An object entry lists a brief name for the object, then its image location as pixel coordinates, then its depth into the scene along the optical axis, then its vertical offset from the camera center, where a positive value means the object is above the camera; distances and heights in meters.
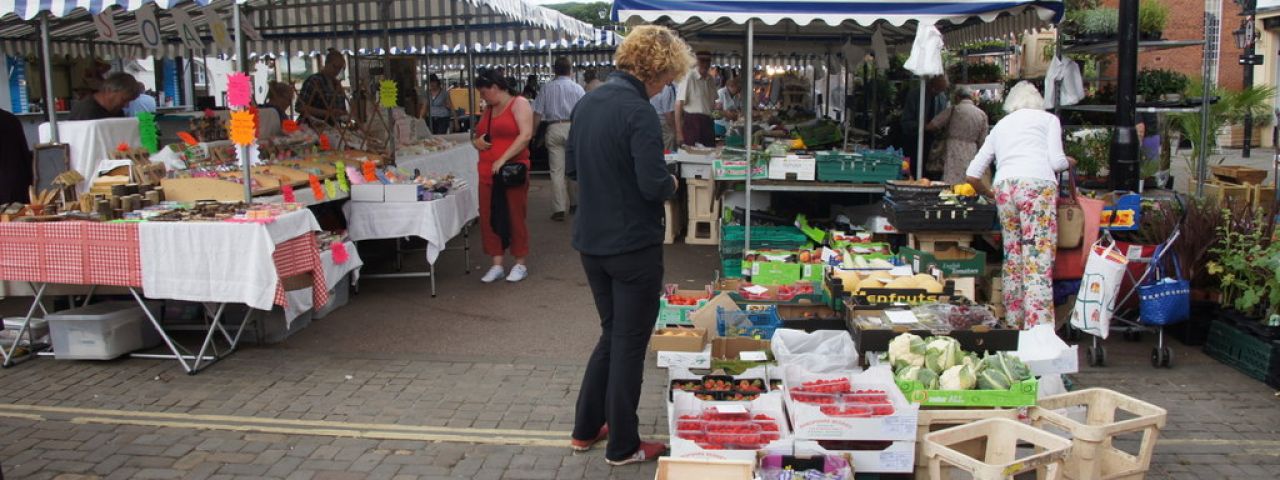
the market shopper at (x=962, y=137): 9.45 -0.16
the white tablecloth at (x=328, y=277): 6.28 -1.06
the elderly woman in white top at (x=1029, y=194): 6.09 -0.46
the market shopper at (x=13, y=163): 7.39 -0.27
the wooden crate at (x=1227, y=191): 8.05 -0.60
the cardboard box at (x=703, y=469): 3.56 -1.24
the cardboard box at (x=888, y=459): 3.89 -1.32
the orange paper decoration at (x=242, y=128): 5.88 -0.02
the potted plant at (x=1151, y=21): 10.73 +1.07
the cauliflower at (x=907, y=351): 4.32 -1.01
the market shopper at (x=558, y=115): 11.88 +0.10
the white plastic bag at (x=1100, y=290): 5.66 -0.98
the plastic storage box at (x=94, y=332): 5.89 -1.23
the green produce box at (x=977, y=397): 4.07 -1.13
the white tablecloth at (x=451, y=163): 9.84 -0.41
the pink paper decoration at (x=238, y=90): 5.99 +0.21
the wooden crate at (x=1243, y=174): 8.72 -0.50
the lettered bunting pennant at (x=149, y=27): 7.88 +0.79
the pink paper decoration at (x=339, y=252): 6.86 -0.88
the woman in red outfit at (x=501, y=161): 7.99 -0.30
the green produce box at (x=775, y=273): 6.58 -1.00
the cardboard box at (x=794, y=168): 7.85 -0.37
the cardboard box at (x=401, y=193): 7.69 -0.53
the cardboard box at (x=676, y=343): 4.92 -1.09
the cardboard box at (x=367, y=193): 7.71 -0.53
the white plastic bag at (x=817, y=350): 4.62 -1.10
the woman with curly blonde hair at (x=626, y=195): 3.87 -0.28
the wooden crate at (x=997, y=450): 3.42 -1.20
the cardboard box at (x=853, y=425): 3.86 -1.18
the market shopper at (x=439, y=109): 18.66 +0.28
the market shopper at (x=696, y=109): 11.38 +0.15
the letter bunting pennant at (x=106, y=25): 8.44 +0.87
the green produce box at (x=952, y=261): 6.54 -0.94
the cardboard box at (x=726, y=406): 3.75 -1.22
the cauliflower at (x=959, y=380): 4.12 -1.08
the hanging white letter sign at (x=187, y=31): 7.25 +0.71
